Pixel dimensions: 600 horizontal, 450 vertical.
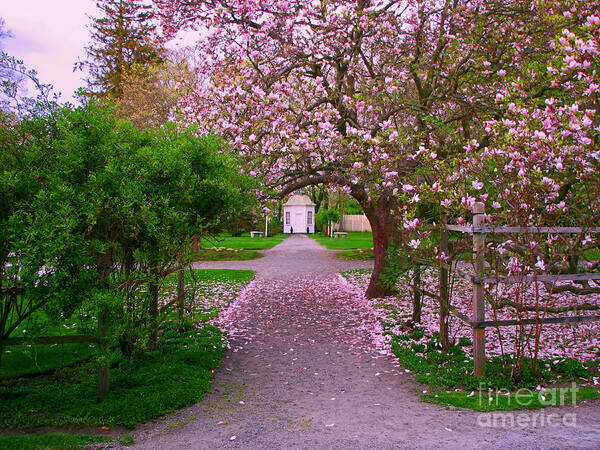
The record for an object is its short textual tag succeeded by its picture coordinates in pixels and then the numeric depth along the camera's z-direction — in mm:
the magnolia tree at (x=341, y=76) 7730
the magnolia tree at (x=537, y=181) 4746
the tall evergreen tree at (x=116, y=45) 24609
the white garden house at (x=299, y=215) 38219
